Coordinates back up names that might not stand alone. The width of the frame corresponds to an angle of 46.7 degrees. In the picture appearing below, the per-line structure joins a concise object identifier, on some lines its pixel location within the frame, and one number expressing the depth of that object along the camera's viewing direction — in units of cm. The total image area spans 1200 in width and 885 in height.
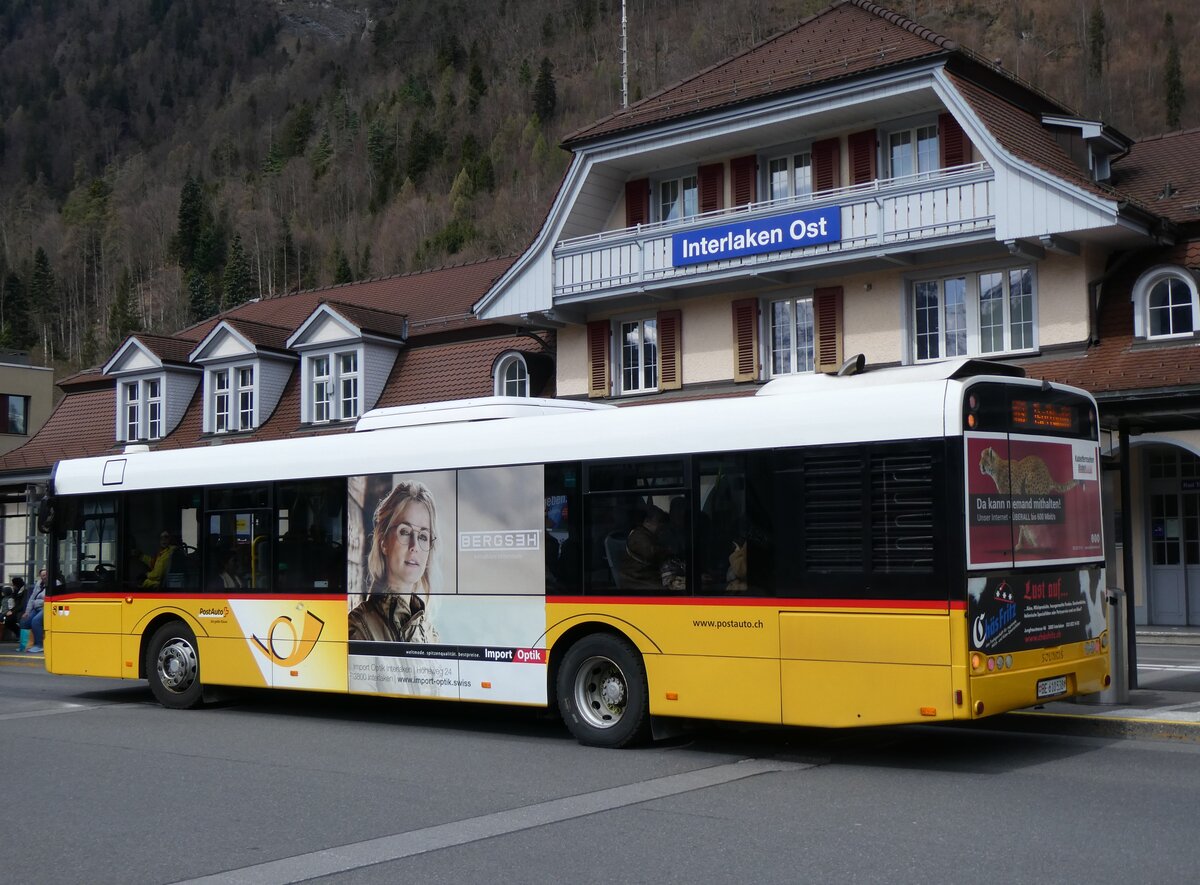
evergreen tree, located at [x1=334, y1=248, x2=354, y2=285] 10621
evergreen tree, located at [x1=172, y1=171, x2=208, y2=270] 12300
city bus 984
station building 2230
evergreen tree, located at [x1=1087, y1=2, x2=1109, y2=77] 11631
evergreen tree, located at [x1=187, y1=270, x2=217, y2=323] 11056
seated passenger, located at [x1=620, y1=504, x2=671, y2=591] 1135
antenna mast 4191
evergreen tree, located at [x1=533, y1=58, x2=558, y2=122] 13638
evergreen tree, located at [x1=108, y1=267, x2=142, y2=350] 11175
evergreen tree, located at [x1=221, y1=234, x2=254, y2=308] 11000
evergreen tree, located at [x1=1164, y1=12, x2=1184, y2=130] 10349
